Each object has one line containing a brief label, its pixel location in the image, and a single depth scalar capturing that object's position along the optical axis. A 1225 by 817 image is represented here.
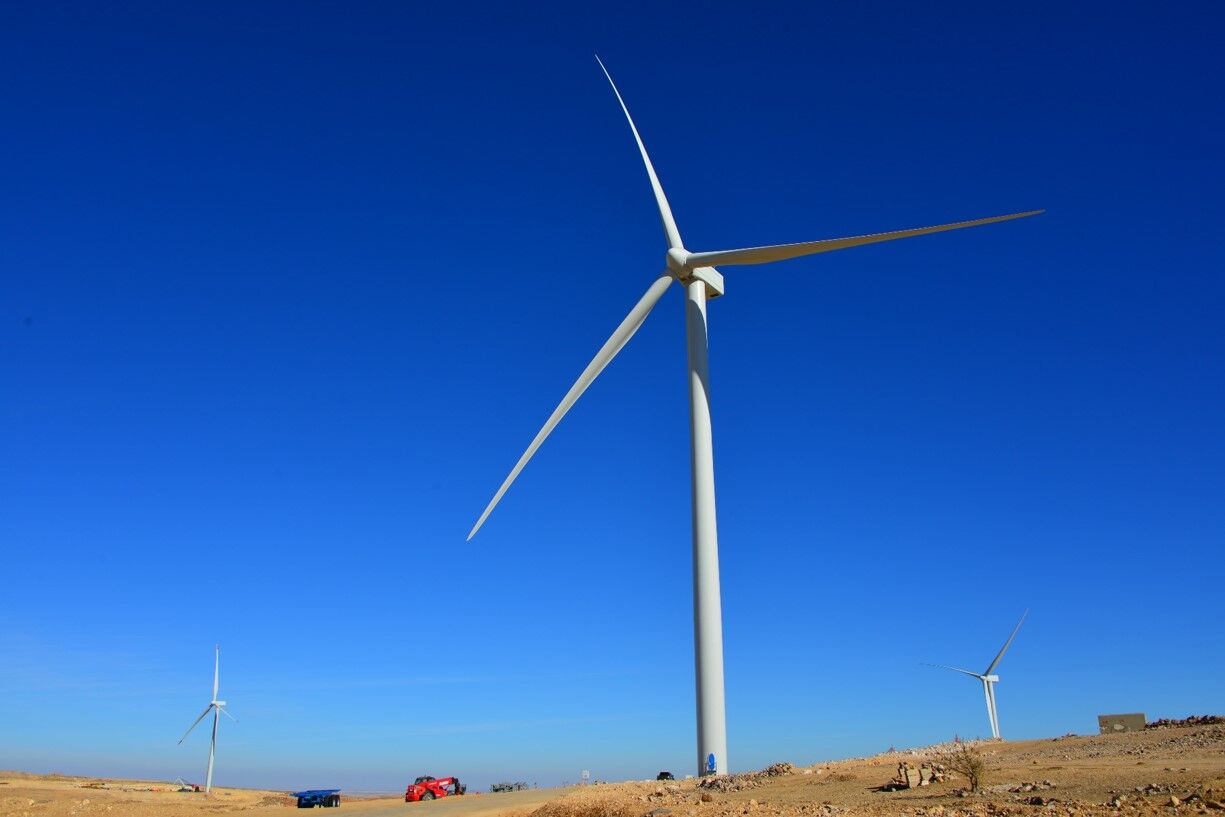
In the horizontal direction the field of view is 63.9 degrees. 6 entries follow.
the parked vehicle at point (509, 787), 71.07
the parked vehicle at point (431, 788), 61.59
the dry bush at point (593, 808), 30.97
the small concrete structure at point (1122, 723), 50.89
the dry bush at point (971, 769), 27.25
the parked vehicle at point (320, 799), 61.00
